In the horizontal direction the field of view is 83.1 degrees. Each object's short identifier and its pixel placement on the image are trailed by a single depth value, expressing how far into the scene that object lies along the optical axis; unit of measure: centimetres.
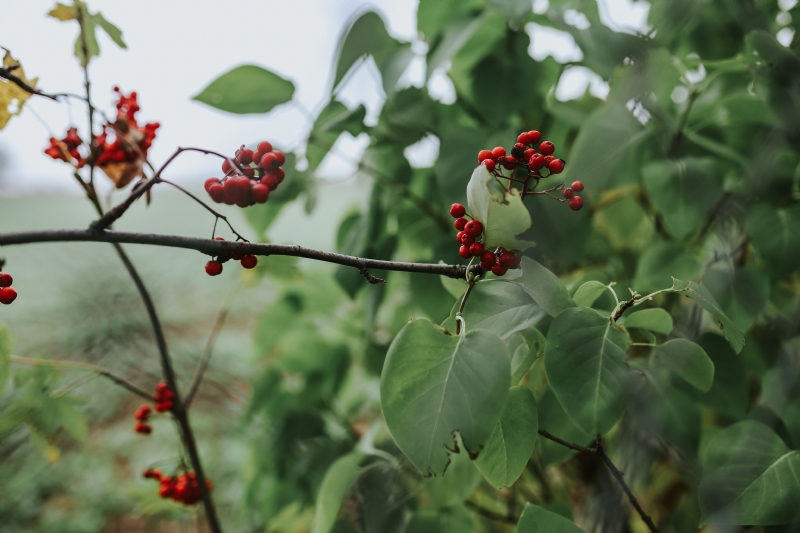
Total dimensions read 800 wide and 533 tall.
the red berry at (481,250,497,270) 25
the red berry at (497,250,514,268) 25
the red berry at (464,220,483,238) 24
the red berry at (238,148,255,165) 26
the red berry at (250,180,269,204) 23
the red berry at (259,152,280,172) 25
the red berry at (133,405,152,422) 47
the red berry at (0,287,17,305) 24
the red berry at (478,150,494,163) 26
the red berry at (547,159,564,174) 24
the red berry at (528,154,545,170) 25
